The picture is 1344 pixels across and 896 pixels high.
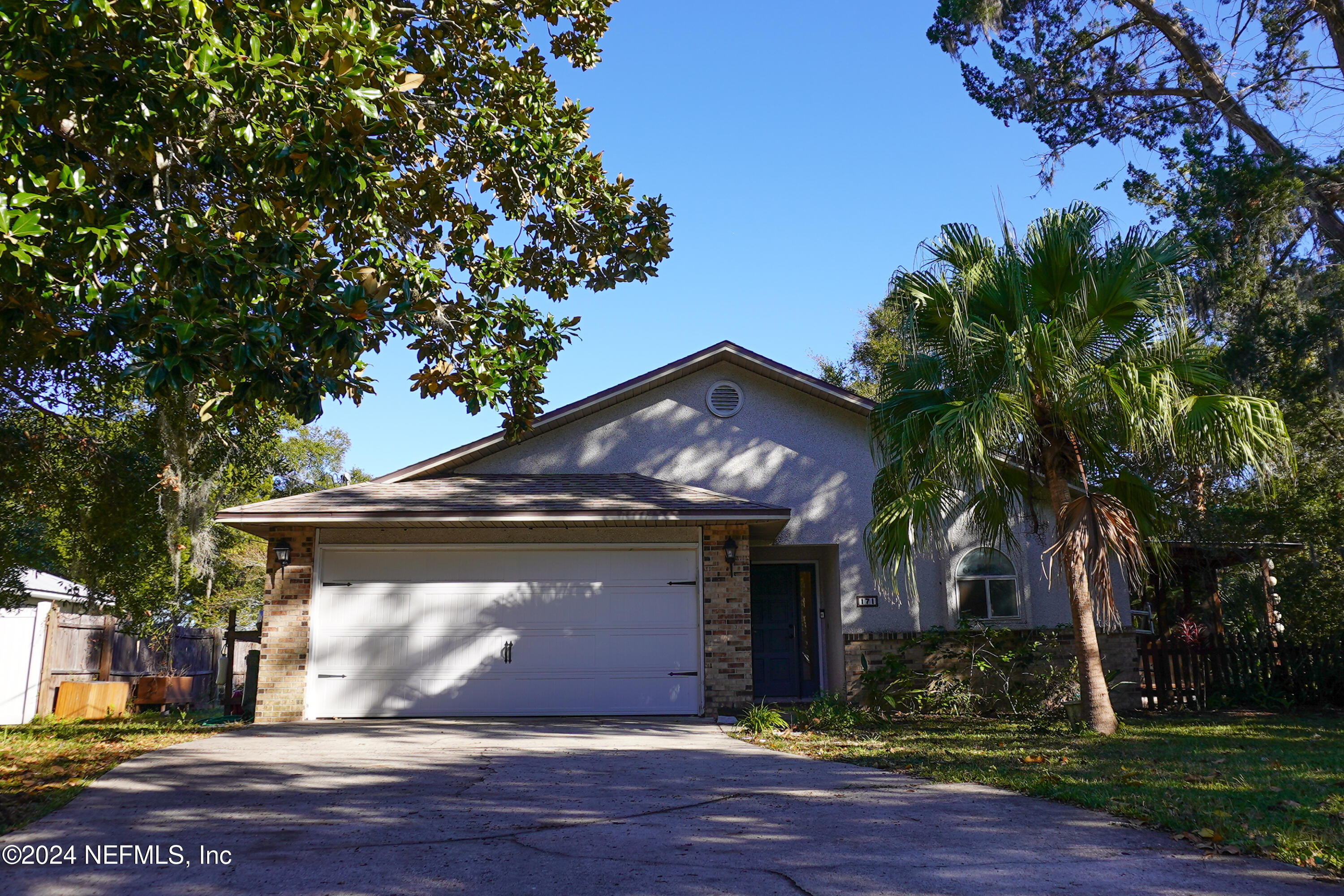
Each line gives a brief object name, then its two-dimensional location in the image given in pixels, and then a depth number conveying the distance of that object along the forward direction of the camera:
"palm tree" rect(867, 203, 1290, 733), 9.52
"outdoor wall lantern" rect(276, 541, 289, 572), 12.22
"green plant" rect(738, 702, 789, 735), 10.69
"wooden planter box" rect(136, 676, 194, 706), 16.42
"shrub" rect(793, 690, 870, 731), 11.48
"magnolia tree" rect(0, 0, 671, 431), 5.89
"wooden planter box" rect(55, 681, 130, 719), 14.45
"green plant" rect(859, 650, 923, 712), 12.88
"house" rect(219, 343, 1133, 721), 12.21
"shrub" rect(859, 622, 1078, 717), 12.95
